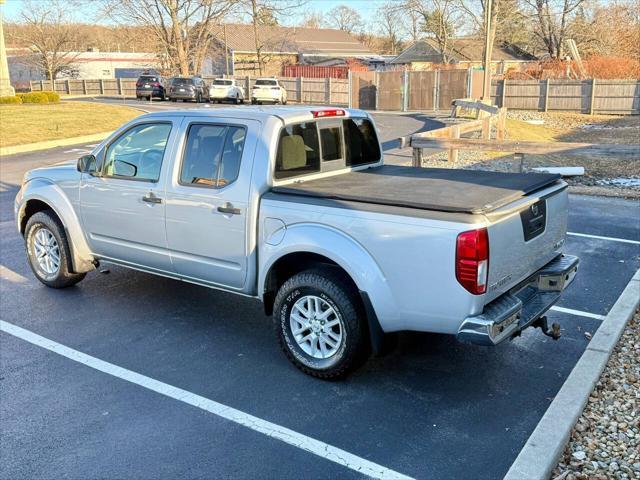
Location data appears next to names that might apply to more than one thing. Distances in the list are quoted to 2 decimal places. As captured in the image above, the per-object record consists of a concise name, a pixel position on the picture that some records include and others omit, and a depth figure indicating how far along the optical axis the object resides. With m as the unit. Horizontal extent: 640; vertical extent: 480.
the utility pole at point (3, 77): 31.11
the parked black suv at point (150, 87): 41.38
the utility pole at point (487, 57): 23.41
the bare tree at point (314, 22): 98.26
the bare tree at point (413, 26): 56.09
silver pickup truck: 3.82
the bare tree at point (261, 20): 47.05
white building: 67.26
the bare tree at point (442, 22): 53.22
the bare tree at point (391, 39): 81.68
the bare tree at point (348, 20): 98.31
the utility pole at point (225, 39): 55.87
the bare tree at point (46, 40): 58.84
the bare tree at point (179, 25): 44.38
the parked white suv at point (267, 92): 37.53
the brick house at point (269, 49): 63.44
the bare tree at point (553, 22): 47.31
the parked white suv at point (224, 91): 37.97
